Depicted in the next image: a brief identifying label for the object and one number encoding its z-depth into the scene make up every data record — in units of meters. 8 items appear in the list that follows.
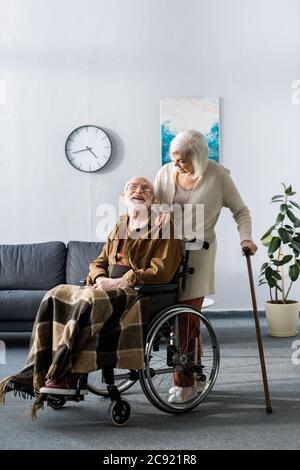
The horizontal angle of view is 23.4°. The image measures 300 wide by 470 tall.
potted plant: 5.36
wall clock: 6.14
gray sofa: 5.50
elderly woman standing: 3.58
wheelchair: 3.22
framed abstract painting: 6.14
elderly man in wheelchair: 3.16
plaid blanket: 3.10
